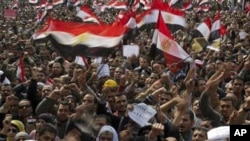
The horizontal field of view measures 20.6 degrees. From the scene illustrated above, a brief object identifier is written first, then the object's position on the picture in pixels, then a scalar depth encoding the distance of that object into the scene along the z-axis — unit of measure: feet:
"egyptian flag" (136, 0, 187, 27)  44.38
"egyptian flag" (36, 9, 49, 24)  75.25
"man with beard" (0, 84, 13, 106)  30.07
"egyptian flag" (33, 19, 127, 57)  35.37
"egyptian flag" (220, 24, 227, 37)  57.36
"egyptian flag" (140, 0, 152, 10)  76.69
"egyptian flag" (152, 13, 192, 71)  35.58
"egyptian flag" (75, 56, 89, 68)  38.37
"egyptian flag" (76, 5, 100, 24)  54.95
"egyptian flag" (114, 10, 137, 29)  51.31
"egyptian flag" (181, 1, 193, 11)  86.92
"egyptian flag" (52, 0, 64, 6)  91.81
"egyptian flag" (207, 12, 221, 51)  52.49
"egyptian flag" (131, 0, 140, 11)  72.28
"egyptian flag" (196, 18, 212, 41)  52.98
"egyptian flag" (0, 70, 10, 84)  35.35
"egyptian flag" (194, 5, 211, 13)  95.03
